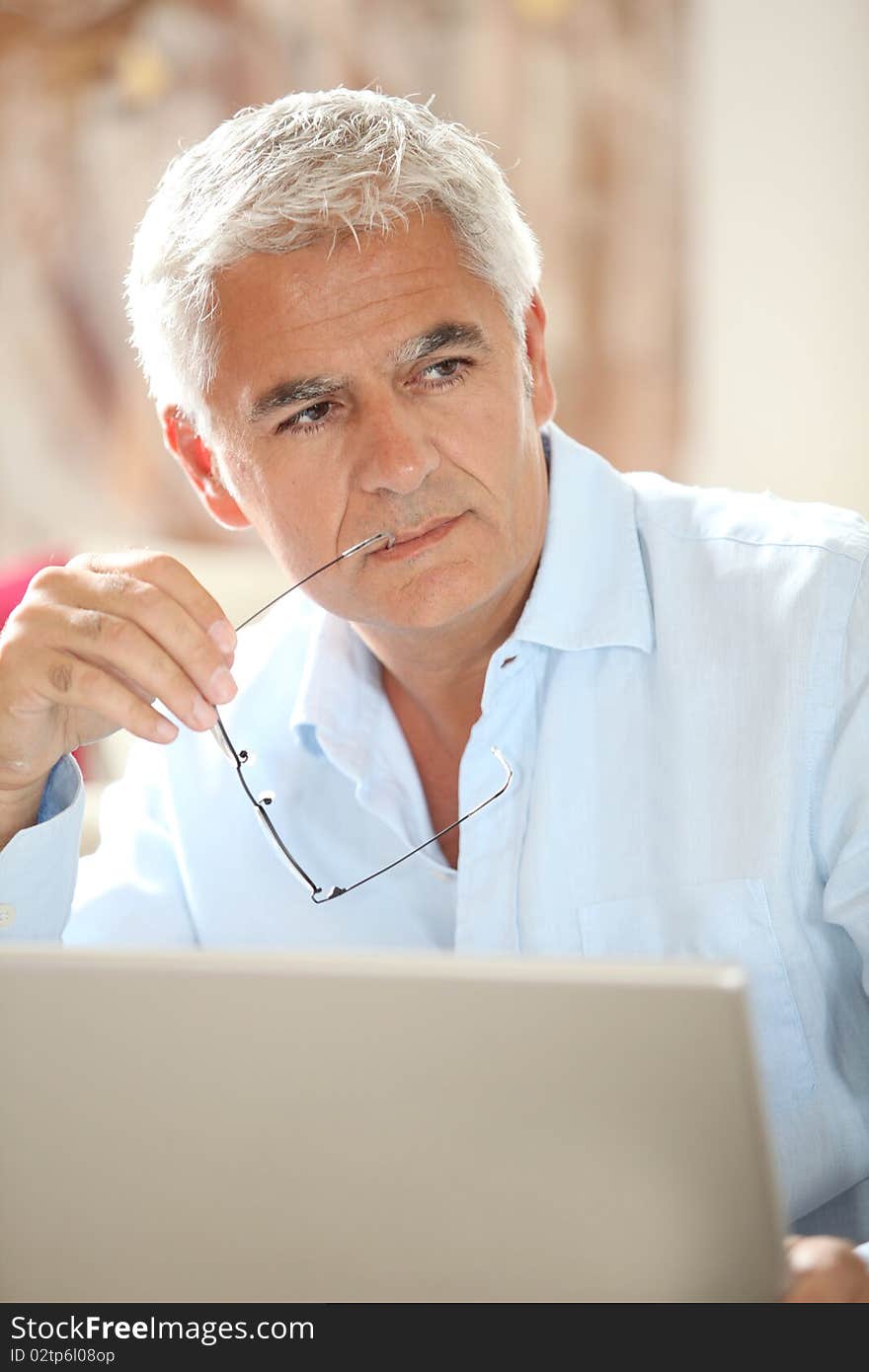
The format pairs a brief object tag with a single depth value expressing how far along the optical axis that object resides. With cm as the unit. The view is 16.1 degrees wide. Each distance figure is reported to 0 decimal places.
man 138
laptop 103
